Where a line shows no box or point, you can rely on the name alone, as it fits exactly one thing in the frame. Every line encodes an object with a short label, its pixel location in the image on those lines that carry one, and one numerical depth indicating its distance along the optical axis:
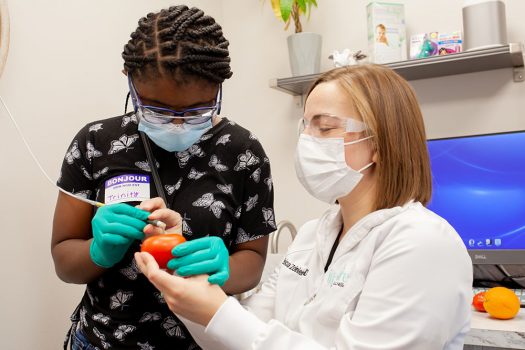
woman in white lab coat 0.89
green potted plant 2.50
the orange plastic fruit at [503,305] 1.59
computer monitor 1.94
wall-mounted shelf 2.09
